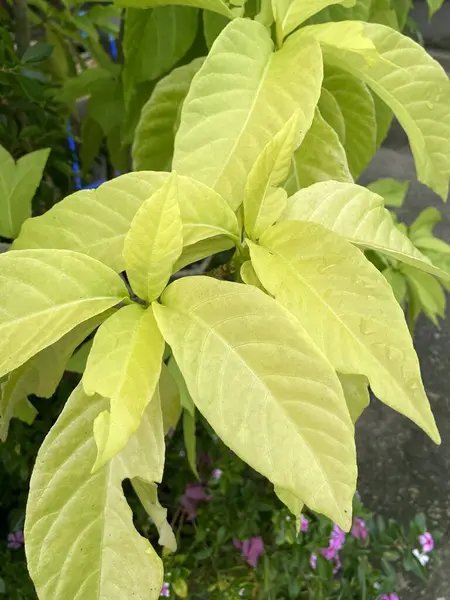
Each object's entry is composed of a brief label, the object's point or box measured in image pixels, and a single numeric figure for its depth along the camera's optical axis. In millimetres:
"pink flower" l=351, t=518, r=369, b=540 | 1029
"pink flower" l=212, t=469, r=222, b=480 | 943
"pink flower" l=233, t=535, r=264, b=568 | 913
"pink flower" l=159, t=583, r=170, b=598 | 823
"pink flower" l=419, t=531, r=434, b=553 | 1077
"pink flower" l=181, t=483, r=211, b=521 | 949
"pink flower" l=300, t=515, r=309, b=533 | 944
